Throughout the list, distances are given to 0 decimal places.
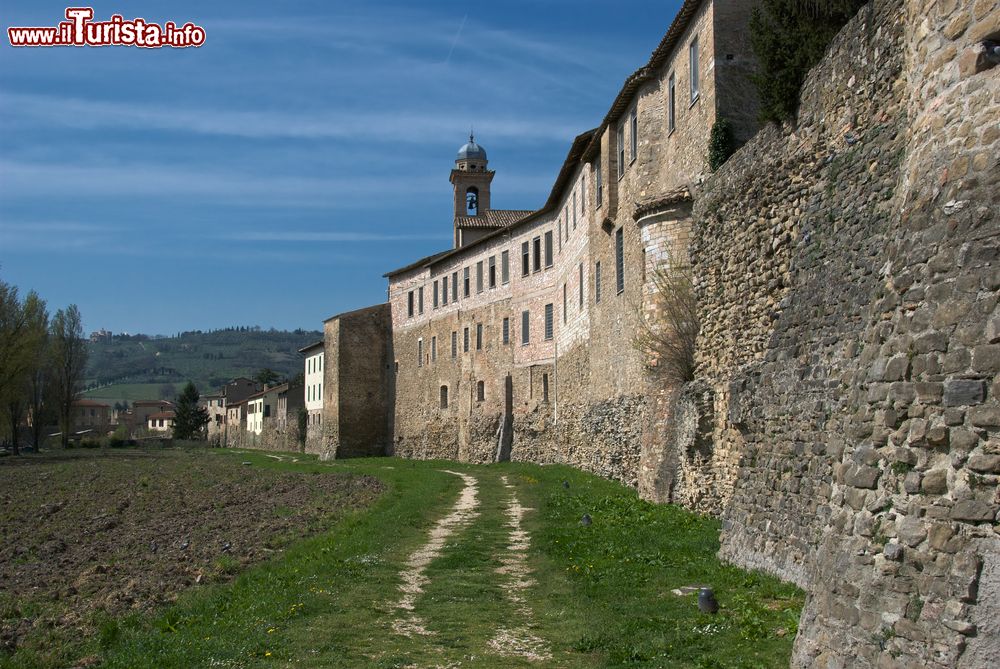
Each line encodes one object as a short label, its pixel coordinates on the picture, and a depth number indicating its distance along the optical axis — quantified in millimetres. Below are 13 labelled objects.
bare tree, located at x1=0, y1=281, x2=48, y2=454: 55594
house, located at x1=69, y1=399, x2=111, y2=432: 166000
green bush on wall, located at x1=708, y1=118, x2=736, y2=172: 18750
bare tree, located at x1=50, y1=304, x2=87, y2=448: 72250
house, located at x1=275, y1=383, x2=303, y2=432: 82188
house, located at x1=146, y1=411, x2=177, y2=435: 174125
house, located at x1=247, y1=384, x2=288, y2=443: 92688
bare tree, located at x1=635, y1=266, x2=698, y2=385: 17938
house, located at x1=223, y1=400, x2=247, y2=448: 105756
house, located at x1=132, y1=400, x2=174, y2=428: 181625
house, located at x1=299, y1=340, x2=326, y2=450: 70062
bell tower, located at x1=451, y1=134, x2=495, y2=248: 68062
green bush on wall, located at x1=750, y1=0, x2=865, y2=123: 12812
